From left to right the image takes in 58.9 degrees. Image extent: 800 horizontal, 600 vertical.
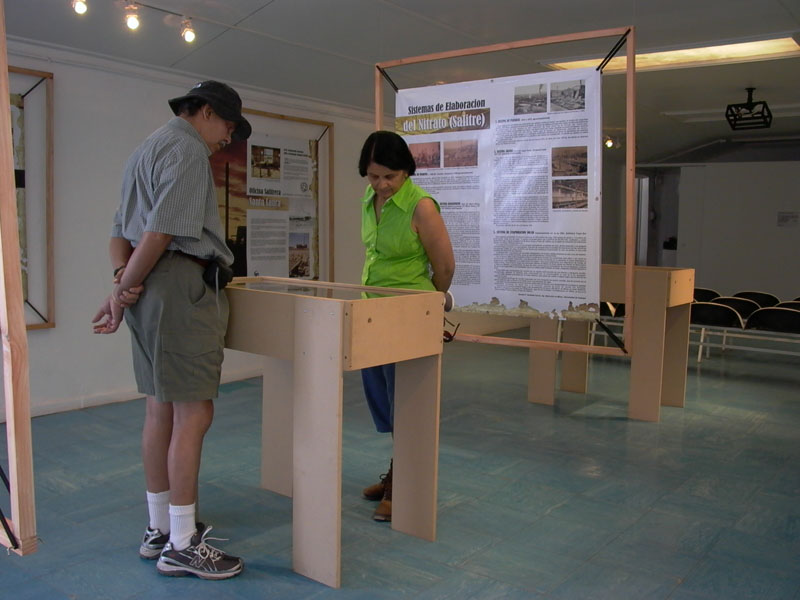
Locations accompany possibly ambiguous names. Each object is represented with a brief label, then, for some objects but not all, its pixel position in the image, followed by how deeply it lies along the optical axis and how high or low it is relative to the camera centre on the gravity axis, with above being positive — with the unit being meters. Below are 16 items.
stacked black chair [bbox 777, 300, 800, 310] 6.45 -0.39
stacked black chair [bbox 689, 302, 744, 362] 6.16 -0.48
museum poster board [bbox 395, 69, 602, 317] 3.47 +0.41
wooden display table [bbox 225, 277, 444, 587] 2.28 -0.40
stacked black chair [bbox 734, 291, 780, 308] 7.20 -0.38
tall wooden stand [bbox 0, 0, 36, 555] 1.54 -0.24
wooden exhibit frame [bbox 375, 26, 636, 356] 3.21 +0.49
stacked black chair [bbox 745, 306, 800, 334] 5.81 -0.48
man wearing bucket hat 2.20 -0.14
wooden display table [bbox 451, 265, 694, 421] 4.55 -0.57
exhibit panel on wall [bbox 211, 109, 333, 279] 5.53 +0.49
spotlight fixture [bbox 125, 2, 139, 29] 3.80 +1.31
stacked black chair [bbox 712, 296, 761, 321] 6.72 -0.42
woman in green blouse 2.79 +0.10
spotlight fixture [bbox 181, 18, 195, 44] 4.15 +1.31
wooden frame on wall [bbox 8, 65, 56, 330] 4.27 +0.36
